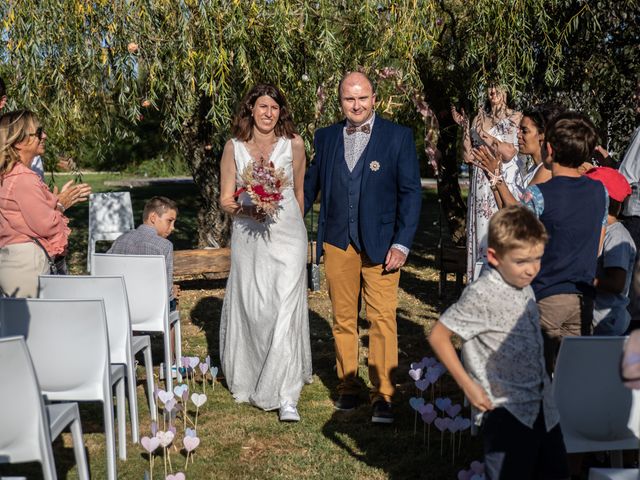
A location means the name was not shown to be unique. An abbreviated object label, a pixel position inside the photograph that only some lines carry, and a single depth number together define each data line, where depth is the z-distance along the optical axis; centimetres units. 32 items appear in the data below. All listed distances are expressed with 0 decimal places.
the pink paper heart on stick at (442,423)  461
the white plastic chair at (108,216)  1233
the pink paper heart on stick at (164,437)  428
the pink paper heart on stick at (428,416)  476
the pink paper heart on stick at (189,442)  441
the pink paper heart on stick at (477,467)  404
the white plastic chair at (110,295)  485
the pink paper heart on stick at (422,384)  499
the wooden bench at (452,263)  985
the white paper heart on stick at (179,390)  489
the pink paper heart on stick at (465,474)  412
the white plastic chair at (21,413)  329
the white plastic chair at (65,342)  411
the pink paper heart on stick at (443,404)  468
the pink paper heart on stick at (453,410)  464
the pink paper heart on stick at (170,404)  460
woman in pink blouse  545
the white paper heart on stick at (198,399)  487
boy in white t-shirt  332
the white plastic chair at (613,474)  298
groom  559
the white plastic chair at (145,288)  588
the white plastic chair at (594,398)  337
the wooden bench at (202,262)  1052
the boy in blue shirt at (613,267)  454
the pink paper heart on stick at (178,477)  394
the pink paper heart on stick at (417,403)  473
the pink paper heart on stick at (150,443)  421
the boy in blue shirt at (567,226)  414
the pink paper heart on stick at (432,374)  497
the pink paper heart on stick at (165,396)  465
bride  592
